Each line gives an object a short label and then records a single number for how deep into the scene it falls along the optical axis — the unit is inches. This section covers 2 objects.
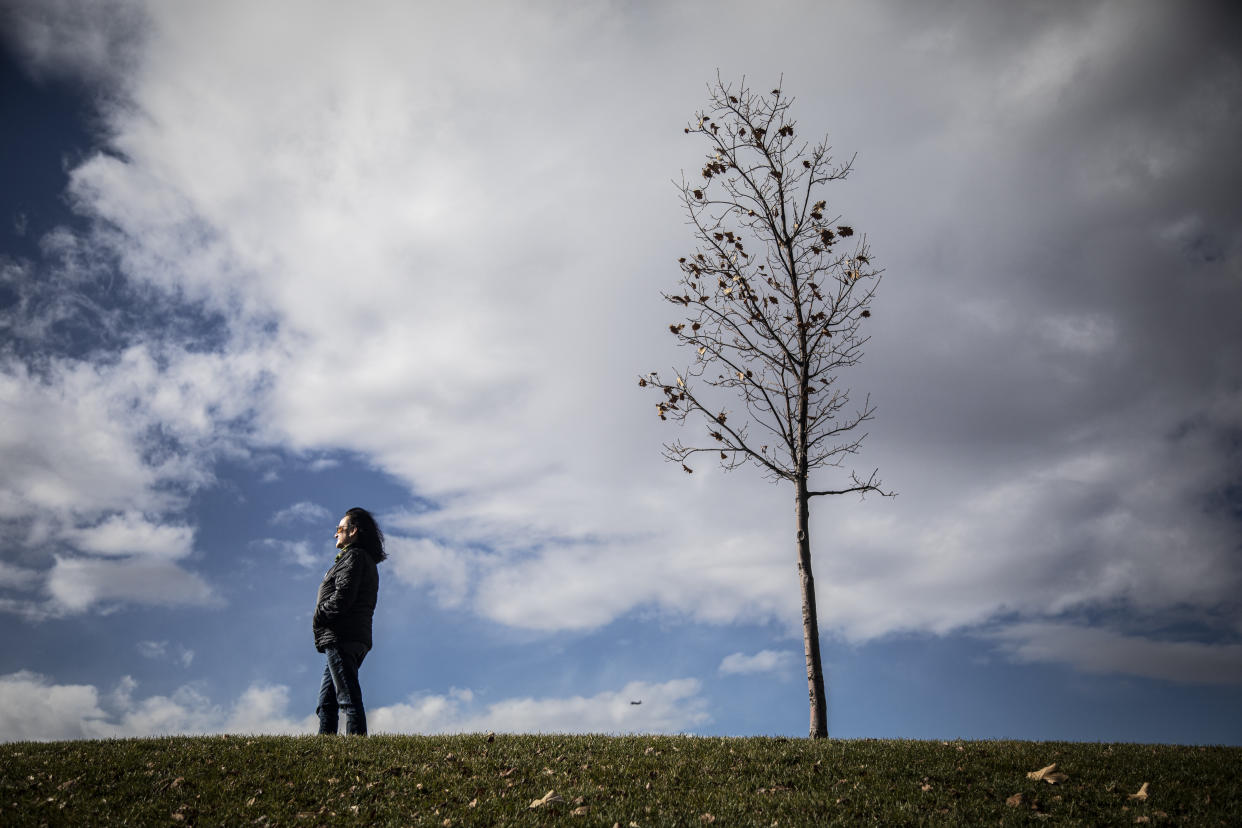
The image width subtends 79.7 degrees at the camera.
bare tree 662.5
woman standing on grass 496.4
